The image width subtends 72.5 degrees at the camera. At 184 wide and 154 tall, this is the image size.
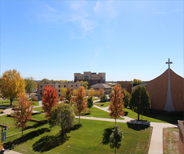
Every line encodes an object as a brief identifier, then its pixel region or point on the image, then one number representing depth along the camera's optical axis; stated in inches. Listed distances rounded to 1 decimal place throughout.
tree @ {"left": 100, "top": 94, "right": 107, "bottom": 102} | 2250.2
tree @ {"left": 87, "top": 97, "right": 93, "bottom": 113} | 1511.0
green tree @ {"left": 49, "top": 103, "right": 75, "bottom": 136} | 762.8
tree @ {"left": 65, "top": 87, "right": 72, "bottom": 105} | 1229.0
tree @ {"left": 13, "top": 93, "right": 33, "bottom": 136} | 765.1
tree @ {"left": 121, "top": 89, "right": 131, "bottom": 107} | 1601.9
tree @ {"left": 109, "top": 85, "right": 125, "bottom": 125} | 940.0
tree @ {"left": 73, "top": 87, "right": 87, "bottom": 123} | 1065.5
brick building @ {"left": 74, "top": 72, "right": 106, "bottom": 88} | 5162.4
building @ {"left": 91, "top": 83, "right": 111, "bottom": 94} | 3774.4
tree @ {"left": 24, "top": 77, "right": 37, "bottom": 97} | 2436.0
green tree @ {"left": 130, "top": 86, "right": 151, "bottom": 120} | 1095.8
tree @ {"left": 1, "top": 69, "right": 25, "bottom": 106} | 1590.8
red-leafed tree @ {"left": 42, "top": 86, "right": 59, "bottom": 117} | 971.9
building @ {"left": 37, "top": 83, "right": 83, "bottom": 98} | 2822.3
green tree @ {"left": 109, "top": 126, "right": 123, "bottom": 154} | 558.6
